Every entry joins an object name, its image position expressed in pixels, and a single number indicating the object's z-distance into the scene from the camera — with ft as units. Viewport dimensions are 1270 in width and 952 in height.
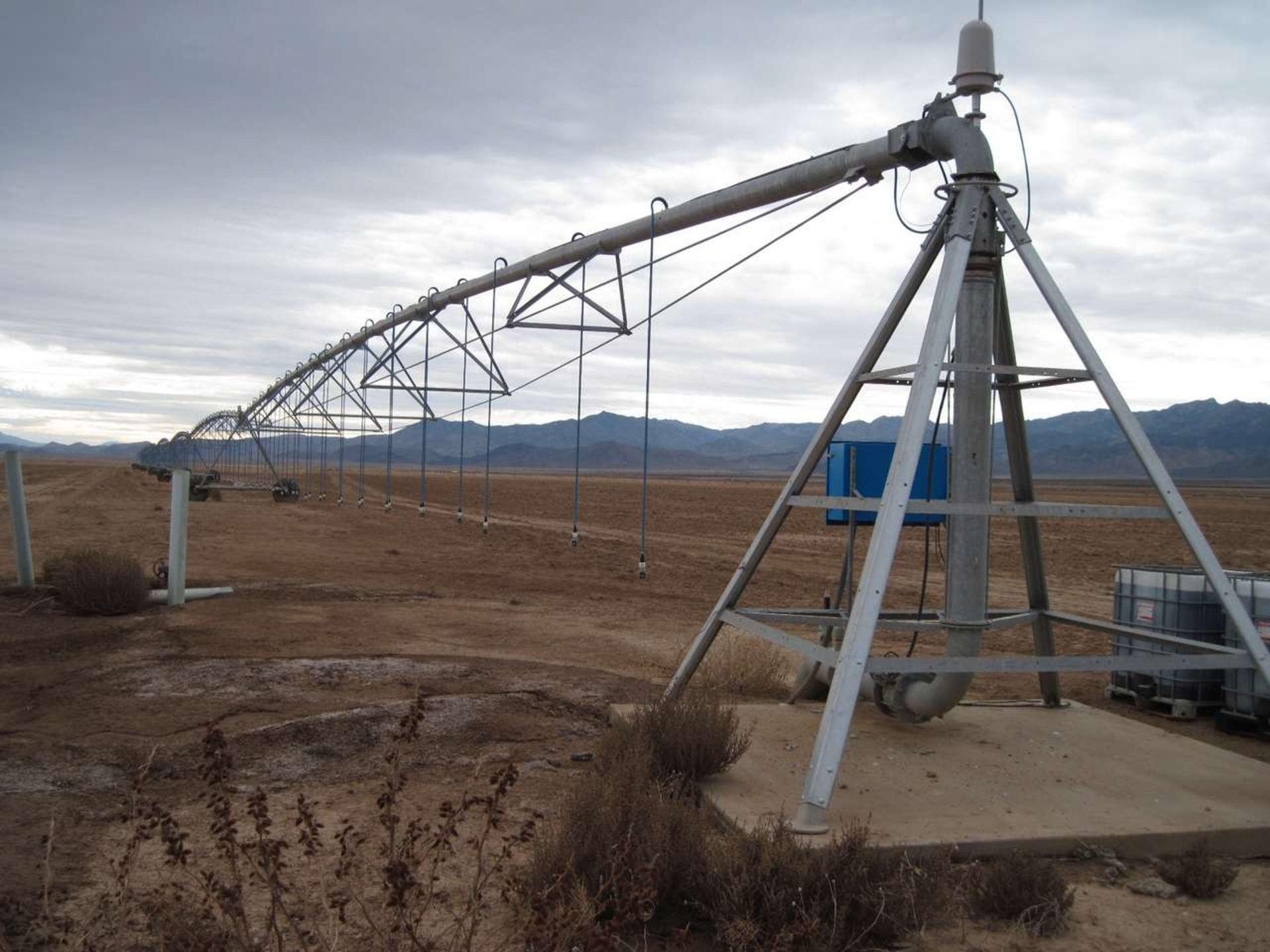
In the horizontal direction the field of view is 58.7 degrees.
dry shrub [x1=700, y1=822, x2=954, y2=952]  15.65
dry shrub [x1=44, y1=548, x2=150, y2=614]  43.68
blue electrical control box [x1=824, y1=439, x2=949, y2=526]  28.25
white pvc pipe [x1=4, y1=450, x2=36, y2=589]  48.60
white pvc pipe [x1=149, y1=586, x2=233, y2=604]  46.62
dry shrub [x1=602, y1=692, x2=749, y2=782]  22.22
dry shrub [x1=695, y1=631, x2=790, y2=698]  34.09
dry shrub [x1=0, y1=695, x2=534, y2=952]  11.64
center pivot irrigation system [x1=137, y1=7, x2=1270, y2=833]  20.89
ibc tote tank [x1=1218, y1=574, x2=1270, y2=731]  29.30
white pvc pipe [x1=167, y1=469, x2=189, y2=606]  46.34
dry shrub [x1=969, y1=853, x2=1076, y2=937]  16.93
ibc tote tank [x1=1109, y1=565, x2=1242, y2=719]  31.83
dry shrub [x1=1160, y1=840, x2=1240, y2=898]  18.33
